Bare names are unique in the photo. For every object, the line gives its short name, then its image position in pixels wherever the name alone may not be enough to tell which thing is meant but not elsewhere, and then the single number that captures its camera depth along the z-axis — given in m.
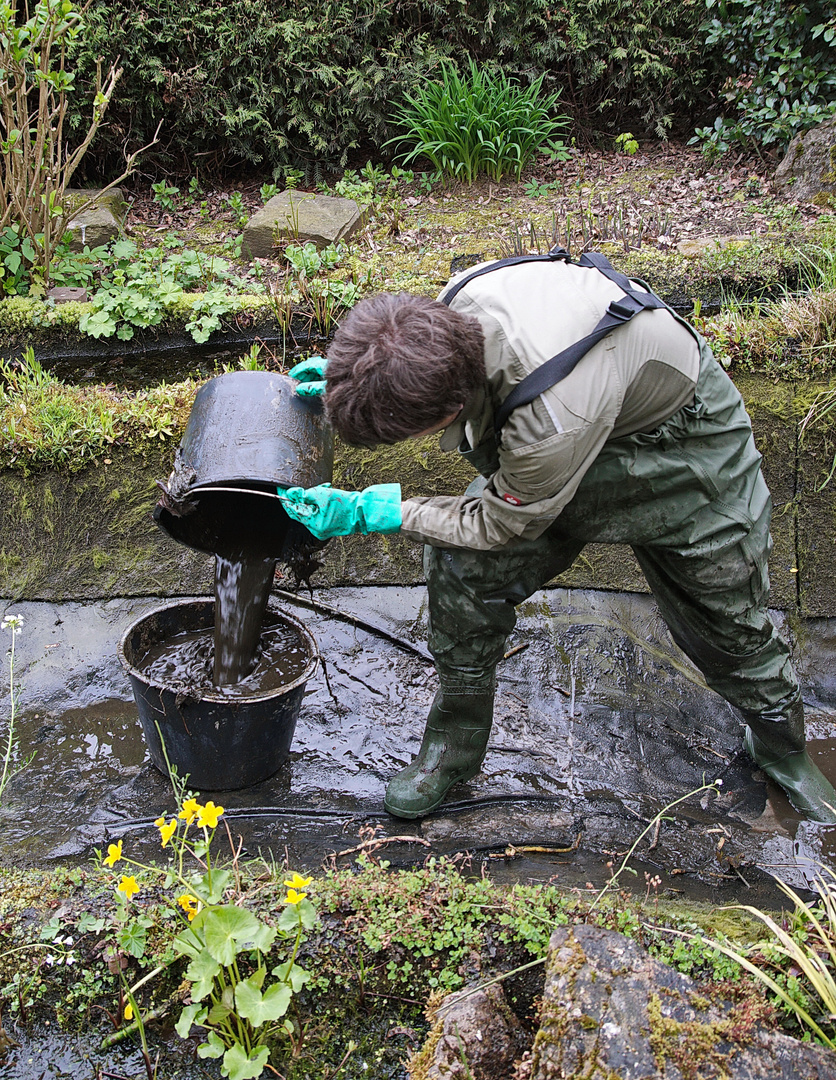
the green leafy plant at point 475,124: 6.58
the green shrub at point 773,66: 6.46
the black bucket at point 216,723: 2.65
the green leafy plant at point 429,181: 6.80
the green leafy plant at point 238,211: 6.30
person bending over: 2.04
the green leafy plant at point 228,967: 1.72
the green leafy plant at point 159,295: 4.76
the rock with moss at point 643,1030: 1.55
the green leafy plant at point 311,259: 5.12
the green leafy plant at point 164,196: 6.79
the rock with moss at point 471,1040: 1.75
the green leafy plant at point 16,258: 4.95
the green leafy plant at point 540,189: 6.62
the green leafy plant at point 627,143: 7.13
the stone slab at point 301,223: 5.59
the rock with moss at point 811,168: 5.77
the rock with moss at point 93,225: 5.69
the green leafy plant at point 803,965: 1.75
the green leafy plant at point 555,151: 7.02
